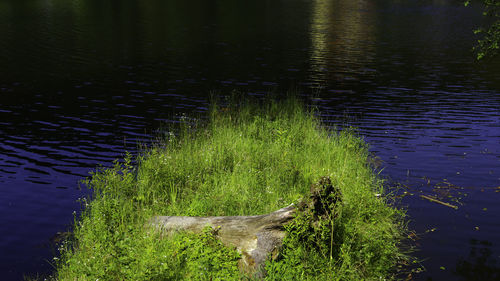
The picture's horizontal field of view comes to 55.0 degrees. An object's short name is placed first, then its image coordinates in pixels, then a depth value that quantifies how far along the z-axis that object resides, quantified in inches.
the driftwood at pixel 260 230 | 390.3
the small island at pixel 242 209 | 387.2
